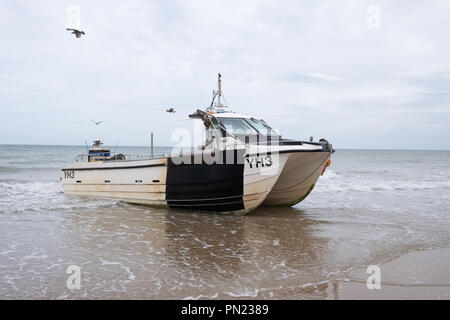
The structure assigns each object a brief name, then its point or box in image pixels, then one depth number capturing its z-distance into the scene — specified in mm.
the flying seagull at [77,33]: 10105
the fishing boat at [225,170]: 8469
